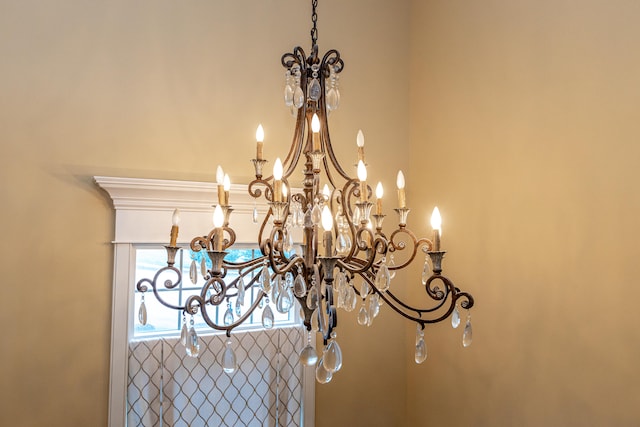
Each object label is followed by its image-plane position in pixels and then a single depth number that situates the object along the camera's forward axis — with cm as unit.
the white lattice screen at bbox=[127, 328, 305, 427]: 185
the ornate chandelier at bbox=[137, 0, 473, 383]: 97
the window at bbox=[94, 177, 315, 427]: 180
